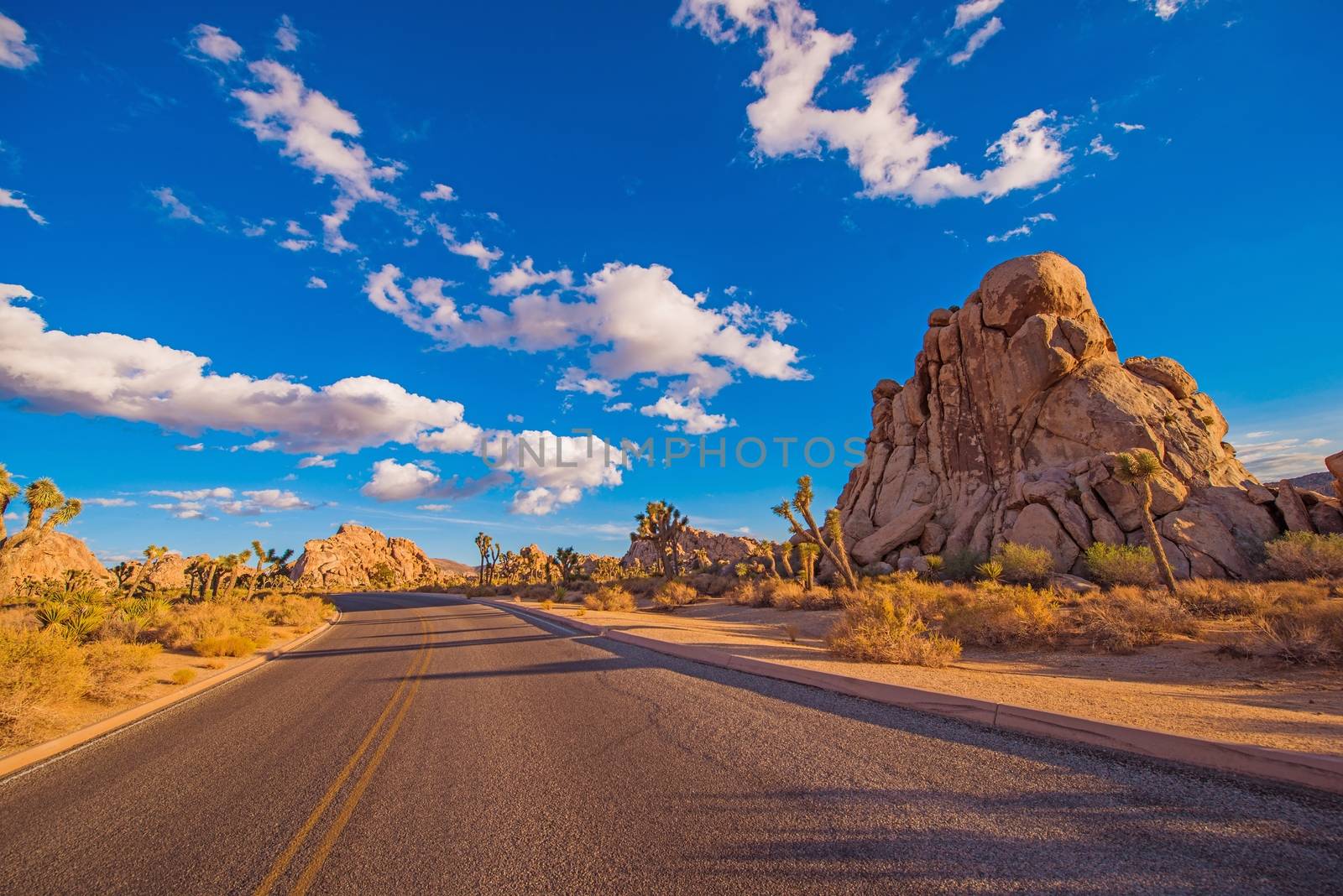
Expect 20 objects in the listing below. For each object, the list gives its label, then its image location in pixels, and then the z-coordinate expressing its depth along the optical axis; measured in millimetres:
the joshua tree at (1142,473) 20203
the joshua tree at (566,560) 58344
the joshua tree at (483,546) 69125
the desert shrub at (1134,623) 12188
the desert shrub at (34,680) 7531
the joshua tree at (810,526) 24791
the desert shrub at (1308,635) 9430
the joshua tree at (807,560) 30172
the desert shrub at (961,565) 29062
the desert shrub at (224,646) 15406
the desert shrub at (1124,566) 22000
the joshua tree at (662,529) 42094
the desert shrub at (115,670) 9859
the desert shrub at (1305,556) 19719
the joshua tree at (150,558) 36781
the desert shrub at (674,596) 31203
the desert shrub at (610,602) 31156
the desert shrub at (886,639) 10625
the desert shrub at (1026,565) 24453
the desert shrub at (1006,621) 13055
